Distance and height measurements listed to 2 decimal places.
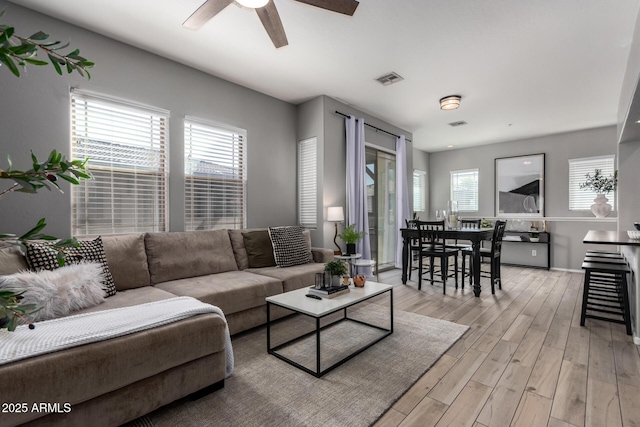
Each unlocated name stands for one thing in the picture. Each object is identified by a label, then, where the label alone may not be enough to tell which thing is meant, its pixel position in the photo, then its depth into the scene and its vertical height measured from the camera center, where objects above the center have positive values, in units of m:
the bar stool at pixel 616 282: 2.71 -0.67
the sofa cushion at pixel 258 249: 3.52 -0.42
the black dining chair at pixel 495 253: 4.16 -0.56
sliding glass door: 5.33 +0.16
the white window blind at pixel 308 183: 4.38 +0.45
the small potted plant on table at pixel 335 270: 2.56 -0.48
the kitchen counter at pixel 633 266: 2.48 -0.47
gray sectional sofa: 1.34 -0.70
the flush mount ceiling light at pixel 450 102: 4.16 +1.53
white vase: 4.17 +0.09
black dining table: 4.02 -0.34
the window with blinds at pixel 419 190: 7.42 +0.56
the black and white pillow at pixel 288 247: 3.54 -0.40
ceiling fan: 2.00 +1.40
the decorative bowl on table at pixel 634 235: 2.81 -0.22
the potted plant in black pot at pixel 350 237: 4.17 -0.34
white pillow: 1.77 -0.46
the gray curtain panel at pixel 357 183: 4.59 +0.46
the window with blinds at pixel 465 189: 7.11 +0.58
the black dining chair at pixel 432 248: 4.20 -0.51
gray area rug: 1.68 -1.11
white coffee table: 2.10 -0.67
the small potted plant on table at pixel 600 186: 4.20 +0.46
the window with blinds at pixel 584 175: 5.52 +0.71
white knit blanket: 1.38 -0.60
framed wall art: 6.22 +0.57
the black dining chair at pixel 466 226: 4.40 -0.23
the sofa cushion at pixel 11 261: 1.99 -0.32
